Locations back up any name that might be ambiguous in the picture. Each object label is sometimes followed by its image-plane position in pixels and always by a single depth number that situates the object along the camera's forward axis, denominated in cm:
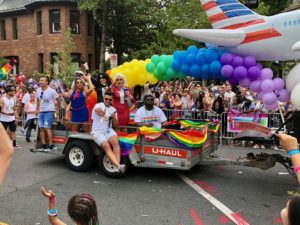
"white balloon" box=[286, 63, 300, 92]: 582
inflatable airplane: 593
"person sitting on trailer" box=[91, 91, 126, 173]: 669
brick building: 2706
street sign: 1178
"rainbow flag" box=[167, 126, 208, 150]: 639
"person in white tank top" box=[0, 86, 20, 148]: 969
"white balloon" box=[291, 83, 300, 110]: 551
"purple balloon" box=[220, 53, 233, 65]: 636
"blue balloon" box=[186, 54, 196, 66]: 671
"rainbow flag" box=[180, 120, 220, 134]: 730
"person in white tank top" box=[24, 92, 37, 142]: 1096
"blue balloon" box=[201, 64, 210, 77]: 657
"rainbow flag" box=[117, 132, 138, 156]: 675
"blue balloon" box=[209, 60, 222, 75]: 643
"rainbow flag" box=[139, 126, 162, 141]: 662
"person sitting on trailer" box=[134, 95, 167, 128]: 730
